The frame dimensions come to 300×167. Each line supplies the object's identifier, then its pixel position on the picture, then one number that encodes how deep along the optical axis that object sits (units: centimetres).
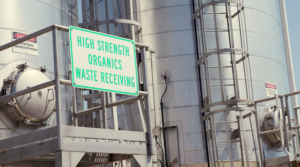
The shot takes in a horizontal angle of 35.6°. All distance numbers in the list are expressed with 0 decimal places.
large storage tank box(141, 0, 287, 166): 1173
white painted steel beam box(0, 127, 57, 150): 545
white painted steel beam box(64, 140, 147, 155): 539
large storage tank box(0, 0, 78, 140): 726
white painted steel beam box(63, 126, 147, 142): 543
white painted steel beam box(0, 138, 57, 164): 537
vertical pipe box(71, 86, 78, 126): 824
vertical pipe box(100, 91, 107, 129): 703
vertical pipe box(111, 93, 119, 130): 810
